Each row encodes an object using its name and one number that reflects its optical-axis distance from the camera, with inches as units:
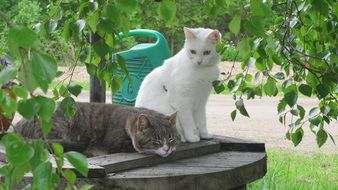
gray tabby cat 95.5
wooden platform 78.6
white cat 113.0
